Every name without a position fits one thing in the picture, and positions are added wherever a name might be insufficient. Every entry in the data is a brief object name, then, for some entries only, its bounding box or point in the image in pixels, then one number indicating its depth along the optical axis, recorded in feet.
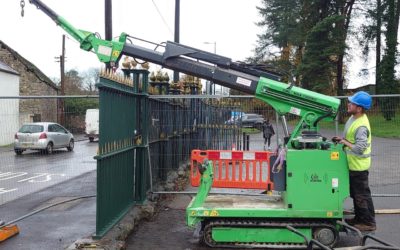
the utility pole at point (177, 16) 70.28
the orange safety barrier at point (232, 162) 26.25
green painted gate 22.16
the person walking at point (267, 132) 32.22
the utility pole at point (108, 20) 44.34
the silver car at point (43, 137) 27.66
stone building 127.24
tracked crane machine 22.59
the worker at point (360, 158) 22.71
